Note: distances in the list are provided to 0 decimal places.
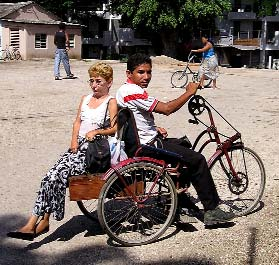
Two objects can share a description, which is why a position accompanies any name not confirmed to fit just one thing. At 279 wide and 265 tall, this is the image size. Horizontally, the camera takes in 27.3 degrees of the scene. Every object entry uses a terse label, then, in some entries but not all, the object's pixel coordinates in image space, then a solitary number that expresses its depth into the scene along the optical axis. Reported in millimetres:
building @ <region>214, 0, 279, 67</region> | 58375
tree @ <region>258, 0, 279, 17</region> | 35594
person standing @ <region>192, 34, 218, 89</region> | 17516
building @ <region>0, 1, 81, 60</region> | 42062
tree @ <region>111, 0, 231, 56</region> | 42594
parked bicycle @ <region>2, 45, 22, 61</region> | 40247
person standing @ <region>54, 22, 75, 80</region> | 19875
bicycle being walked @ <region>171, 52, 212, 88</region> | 18281
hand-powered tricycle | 4758
